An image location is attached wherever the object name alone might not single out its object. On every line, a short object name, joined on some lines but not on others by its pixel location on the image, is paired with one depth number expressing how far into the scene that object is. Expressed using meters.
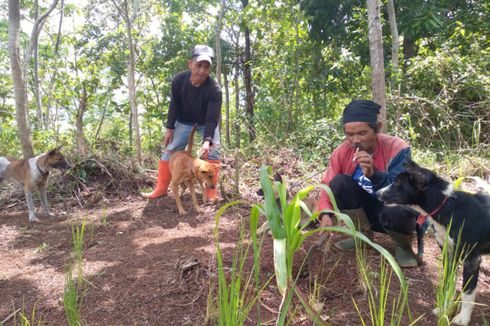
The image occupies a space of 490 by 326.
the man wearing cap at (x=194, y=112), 4.24
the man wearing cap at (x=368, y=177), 2.47
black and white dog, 1.96
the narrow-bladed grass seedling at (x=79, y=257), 1.94
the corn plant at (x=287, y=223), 1.40
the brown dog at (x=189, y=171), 4.42
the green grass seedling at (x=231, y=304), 1.36
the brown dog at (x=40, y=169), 4.63
